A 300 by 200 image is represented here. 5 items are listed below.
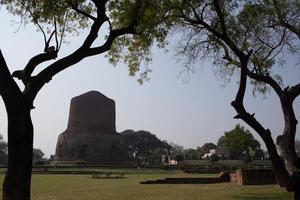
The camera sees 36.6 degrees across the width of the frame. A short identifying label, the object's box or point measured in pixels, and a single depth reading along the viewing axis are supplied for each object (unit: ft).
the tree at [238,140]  218.79
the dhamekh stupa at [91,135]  240.12
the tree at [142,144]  336.08
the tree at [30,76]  31.32
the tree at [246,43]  44.34
